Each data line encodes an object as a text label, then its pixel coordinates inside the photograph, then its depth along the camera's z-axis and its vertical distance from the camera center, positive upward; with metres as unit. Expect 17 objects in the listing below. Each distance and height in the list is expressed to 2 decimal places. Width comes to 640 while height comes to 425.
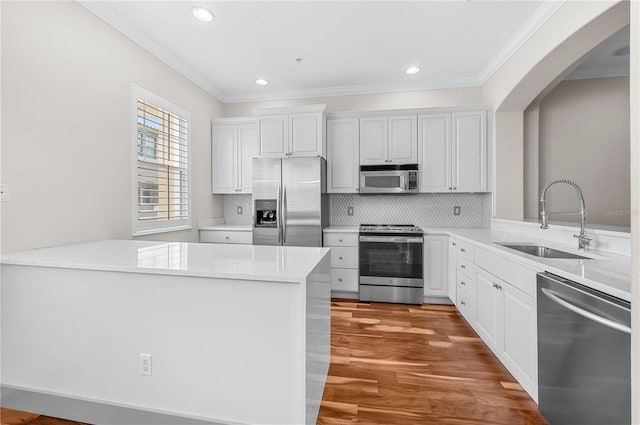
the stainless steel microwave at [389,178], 3.84 +0.44
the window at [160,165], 2.94 +0.51
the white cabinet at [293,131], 3.87 +1.06
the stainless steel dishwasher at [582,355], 1.21 -0.65
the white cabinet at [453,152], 3.76 +0.78
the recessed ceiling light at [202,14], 2.55 +1.72
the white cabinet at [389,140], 3.91 +0.96
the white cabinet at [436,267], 3.60 -0.65
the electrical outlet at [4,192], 1.86 +0.12
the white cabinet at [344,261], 3.78 -0.62
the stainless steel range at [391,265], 3.60 -0.64
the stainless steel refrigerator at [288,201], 3.74 +0.14
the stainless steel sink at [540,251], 2.25 -0.30
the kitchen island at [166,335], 1.47 -0.66
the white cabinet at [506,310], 1.81 -0.70
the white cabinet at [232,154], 4.29 +0.83
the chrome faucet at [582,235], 2.09 -0.15
